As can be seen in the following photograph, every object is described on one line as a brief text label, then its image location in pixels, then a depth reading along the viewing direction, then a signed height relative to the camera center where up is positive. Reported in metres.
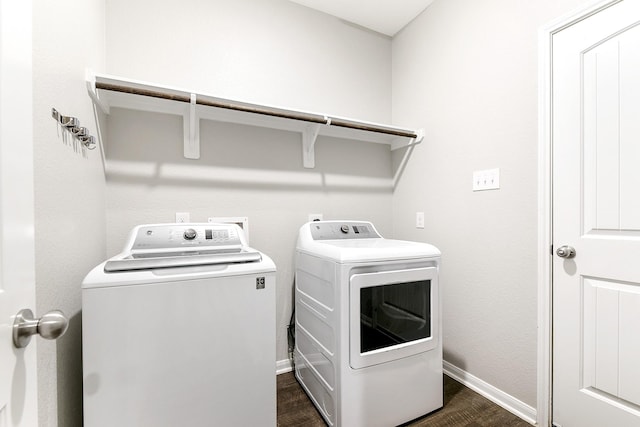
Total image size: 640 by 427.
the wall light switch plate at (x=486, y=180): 1.68 +0.18
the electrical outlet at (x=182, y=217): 1.76 -0.03
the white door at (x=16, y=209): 0.45 +0.01
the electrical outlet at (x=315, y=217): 2.14 -0.05
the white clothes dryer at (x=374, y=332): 1.36 -0.62
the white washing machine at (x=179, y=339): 1.00 -0.48
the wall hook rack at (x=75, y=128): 0.99 +0.32
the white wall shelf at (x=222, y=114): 1.44 +0.60
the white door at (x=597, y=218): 1.20 -0.04
